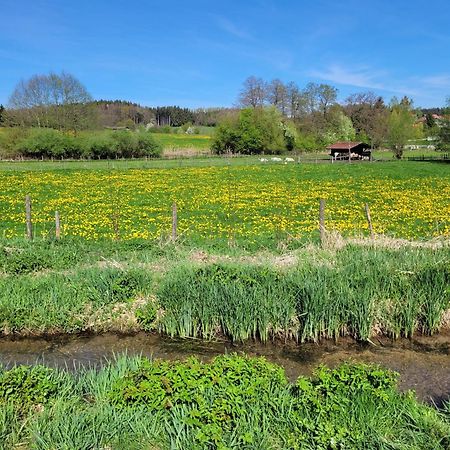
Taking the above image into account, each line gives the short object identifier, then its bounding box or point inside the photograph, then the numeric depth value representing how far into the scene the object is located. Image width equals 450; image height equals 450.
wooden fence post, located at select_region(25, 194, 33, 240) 13.95
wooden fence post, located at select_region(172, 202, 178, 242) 13.26
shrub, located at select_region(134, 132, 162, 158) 73.08
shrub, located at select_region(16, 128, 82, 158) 65.69
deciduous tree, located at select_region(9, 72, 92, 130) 74.88
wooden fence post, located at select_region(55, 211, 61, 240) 13.77
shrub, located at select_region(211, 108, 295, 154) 84.88
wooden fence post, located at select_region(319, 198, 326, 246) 12.20
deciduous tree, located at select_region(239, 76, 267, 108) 97.69
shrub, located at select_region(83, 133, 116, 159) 68.69
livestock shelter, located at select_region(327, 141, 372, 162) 72.88
